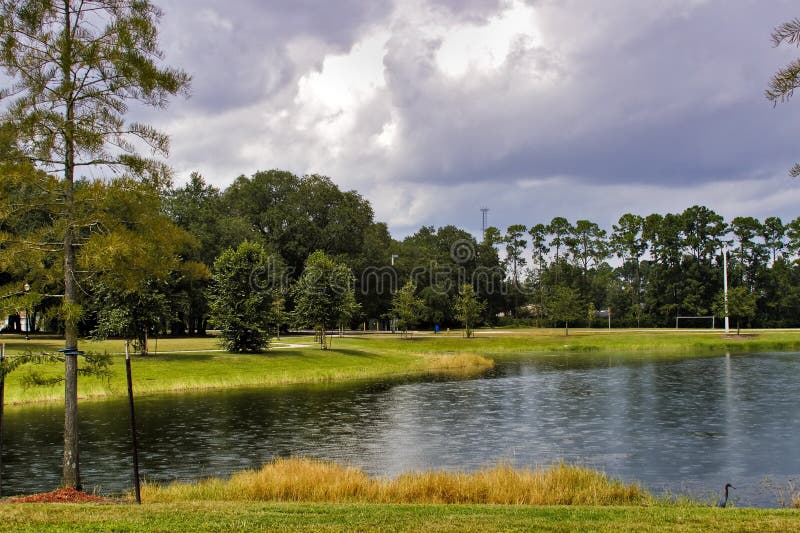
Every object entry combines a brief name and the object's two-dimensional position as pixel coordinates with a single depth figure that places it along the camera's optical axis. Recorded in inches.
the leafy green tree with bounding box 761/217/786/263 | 4857.3
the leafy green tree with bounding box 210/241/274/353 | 2075.5
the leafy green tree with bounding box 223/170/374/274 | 3644.2
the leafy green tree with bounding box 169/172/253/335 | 2859.3
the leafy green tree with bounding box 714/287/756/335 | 3735.2
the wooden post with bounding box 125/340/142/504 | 578.3
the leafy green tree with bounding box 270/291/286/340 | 2191.8
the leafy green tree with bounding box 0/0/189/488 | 639.8
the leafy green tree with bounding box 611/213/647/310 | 4911.4
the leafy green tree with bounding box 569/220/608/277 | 5290.4
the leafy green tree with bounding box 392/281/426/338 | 3218.5
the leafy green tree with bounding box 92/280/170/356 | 1768.0
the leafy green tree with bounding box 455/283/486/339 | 3454.7
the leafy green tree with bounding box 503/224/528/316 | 5600.4
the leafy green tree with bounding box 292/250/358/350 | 2442.2
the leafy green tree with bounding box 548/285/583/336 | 3816.4
